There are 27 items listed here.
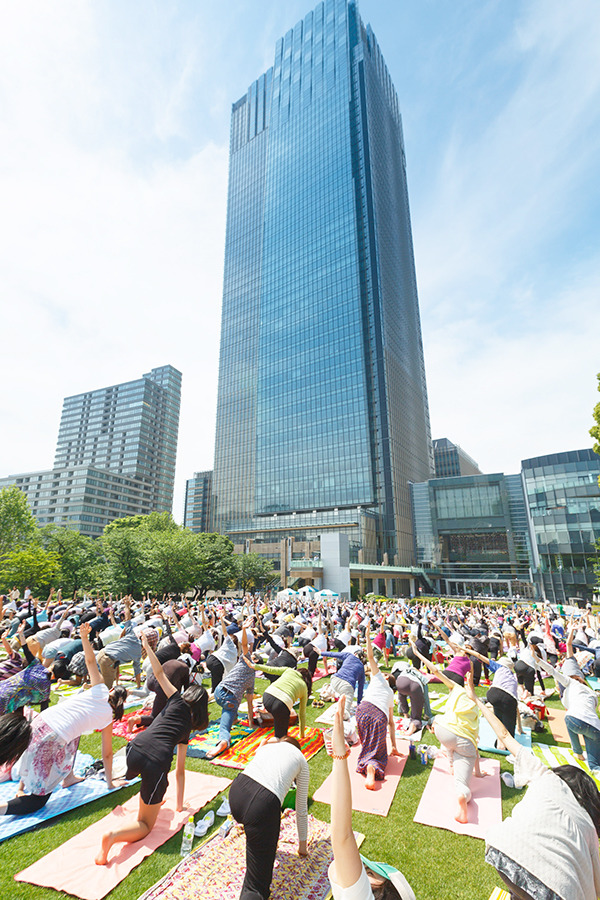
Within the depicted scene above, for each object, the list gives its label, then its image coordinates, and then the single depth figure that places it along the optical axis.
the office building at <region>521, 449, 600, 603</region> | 49.69
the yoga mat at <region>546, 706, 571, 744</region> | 8.48
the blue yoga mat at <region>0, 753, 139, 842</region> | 5.01
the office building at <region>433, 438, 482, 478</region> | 138.00
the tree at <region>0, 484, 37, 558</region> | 40.56
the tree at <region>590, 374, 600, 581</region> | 17.31
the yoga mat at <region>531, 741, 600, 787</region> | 6.93
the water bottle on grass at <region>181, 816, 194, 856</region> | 4.55
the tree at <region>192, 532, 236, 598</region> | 41.32
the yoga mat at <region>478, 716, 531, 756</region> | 7.62
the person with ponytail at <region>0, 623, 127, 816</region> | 5.36
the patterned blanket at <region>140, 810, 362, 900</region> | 3.87
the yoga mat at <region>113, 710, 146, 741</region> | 8.01
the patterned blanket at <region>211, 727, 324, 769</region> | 6.80
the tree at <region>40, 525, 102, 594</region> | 39.12
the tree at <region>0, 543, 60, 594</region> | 34.41
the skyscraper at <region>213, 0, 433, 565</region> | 83.75
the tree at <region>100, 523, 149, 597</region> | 36.53
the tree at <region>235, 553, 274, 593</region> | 57.69
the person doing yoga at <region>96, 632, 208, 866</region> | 4.56
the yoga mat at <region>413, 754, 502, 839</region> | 5.15
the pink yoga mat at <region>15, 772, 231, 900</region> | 4.11
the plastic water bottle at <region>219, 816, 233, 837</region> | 4.82
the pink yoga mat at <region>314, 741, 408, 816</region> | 5.54
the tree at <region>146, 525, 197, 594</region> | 38.00
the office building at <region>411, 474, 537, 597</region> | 70.12
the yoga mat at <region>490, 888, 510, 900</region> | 3.54
